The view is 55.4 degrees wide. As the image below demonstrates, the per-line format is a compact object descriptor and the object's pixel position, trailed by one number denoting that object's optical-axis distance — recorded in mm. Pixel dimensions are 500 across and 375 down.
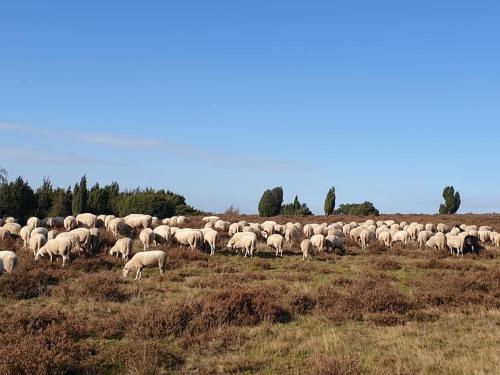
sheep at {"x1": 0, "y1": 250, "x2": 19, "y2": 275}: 16344
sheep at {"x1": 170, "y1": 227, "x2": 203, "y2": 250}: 24219
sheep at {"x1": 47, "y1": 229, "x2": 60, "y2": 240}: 22722
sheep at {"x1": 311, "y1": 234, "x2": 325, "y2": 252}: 25984
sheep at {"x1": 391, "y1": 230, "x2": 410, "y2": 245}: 31734
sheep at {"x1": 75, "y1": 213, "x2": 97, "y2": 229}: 32412
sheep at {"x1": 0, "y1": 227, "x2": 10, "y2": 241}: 26041
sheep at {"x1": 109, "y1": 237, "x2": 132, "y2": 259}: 20875
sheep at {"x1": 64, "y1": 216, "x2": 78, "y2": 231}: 30817
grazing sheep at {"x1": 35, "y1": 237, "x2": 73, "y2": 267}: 19109
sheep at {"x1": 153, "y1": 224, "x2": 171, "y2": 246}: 24391
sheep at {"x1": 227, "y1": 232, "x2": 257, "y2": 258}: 23575
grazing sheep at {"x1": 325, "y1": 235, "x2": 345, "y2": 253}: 26328
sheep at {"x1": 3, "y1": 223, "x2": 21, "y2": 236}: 28516
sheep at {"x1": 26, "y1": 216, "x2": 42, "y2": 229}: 30017
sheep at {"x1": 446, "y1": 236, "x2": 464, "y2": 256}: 26906
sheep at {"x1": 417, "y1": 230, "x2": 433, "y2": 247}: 30202
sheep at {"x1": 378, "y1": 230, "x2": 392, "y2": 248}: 31269
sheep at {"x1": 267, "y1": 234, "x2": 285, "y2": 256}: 24547
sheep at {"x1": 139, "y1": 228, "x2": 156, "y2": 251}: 23000
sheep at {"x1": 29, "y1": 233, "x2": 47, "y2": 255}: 20844
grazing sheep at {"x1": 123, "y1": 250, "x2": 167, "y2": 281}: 17469
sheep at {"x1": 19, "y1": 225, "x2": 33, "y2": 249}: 23975
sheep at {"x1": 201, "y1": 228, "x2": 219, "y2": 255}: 23712
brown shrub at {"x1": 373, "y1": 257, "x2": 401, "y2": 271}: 21078
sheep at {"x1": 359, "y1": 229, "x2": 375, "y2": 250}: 29483
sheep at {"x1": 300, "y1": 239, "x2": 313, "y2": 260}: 23344
